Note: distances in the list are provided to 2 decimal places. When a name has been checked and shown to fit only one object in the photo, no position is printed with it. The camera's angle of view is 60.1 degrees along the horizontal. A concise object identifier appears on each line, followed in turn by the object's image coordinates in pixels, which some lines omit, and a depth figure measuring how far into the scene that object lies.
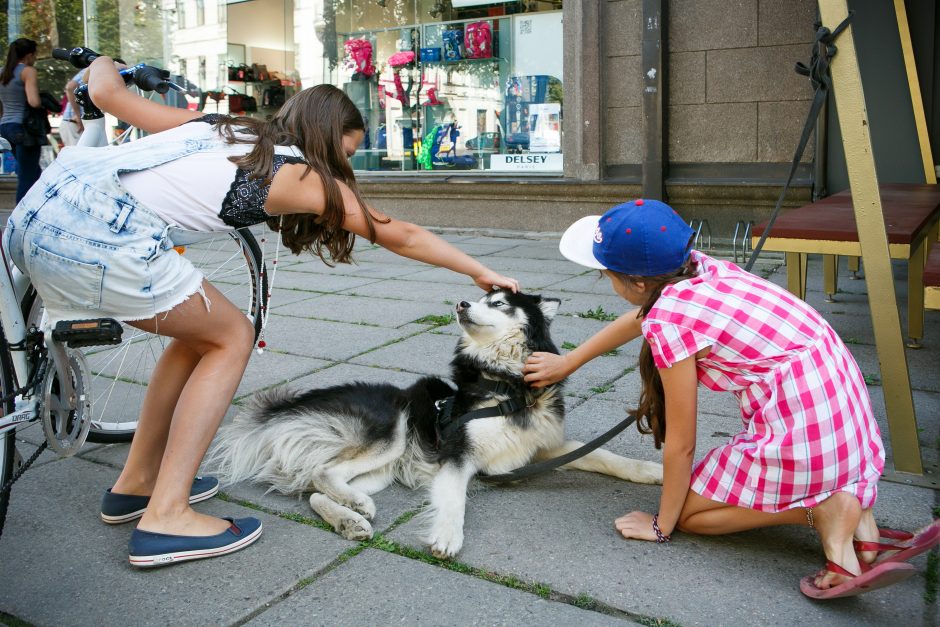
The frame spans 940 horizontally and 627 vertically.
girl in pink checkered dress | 2.31
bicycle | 2.42
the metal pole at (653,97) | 7.98
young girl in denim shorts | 2.36
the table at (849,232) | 4.11
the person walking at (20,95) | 9.53
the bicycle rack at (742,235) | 7.65
